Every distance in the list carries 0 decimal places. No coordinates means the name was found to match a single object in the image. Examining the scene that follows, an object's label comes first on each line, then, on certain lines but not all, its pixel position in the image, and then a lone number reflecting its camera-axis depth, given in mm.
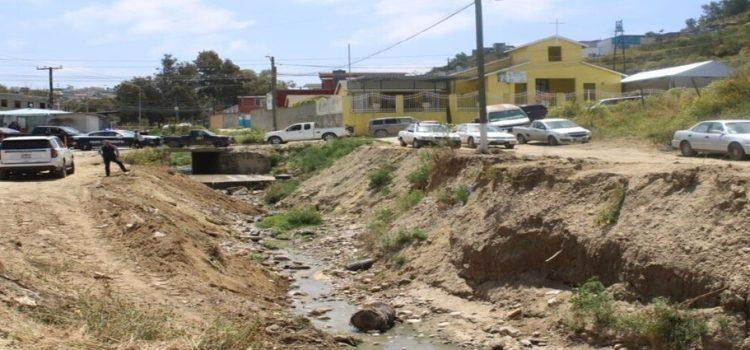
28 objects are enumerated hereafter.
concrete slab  43094
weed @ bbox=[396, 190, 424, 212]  23531
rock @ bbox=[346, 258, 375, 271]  20031
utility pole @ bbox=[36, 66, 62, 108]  83750
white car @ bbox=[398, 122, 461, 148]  31631
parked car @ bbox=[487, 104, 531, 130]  43859
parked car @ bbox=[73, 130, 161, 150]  53375
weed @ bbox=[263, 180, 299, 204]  38156
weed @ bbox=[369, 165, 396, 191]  29544
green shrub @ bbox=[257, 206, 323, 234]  28156
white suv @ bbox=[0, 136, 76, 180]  27672
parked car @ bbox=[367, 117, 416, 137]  52688
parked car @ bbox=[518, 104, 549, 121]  52375
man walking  29688
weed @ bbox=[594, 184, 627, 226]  14188
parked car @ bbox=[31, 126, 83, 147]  53875
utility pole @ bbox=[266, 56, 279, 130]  62688
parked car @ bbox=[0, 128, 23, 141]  51906
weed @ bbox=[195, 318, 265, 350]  10070
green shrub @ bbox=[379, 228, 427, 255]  20000
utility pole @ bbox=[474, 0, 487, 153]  25453
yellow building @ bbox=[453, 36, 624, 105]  65125
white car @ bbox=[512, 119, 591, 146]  36344
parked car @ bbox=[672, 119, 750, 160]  24473
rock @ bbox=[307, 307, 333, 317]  15117
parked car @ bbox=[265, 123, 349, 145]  53875
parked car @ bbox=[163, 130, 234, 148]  54781
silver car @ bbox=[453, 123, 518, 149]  34094
